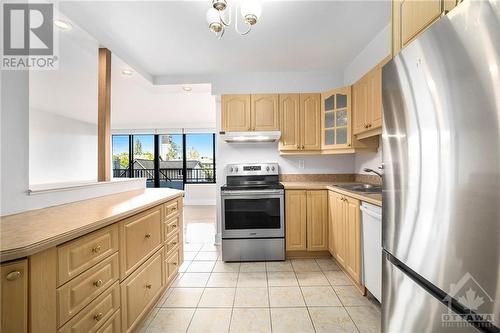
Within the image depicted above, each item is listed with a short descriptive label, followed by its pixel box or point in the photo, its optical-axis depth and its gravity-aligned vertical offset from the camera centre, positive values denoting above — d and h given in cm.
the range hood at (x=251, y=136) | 296 +42
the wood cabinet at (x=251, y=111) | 304 +78
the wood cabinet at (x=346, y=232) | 198 -67
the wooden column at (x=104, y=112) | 228 +59
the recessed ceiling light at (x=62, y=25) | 194 +129
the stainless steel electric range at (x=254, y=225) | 269 -72
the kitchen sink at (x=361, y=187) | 240 -23
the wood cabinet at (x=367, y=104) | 206 +65
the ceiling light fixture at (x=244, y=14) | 139 +99
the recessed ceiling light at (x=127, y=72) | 282 +125
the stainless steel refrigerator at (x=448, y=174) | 60 -3
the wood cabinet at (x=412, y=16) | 90 +70
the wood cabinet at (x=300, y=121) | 304 +64
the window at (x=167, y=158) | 693 +29
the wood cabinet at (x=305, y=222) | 271 -69
